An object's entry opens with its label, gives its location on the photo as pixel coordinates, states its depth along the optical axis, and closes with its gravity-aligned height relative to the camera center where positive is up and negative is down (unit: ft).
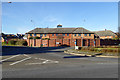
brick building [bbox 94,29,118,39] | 210.18 +13.68
